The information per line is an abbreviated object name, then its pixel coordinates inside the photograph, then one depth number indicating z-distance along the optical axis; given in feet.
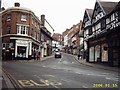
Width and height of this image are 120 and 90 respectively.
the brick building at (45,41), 132.13
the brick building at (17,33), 98.05
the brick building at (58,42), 264.49
